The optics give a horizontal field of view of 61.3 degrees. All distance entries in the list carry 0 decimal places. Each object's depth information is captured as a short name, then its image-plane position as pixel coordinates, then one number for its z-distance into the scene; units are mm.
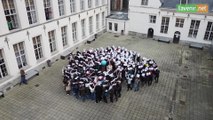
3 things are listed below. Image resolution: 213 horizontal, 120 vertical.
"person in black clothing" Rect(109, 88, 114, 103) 17314
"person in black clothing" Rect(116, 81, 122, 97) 17872
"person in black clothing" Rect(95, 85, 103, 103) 17148
